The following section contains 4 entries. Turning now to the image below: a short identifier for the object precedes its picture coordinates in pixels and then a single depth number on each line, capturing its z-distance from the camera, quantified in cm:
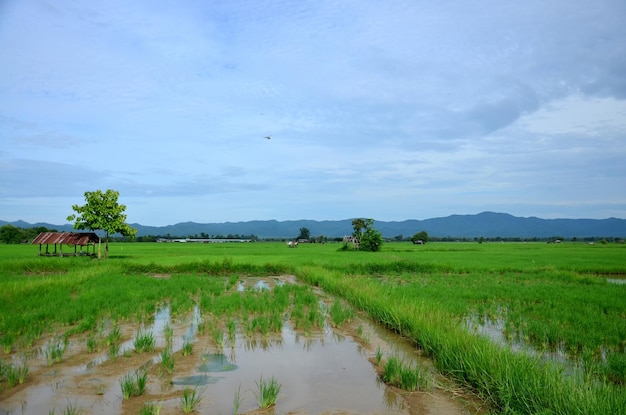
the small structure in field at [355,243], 4956
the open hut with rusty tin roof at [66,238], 3192
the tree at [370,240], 4612
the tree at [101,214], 3162
